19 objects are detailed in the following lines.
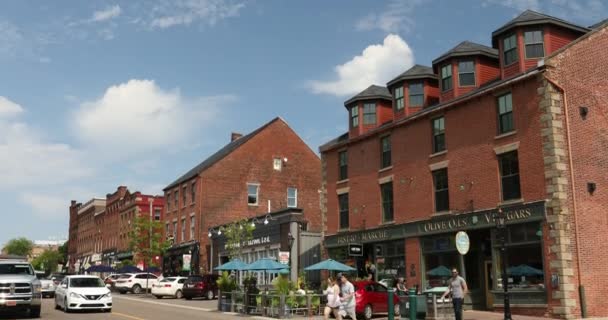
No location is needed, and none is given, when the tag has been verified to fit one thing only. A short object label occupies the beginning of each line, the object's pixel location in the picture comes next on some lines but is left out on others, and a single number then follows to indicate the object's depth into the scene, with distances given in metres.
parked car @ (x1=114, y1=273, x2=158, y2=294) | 46.84
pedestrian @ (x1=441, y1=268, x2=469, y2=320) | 18.82
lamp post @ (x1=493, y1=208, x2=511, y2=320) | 18.92
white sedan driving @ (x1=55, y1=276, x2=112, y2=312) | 23.20
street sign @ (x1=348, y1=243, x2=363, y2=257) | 30.77
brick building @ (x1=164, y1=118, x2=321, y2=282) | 51.34
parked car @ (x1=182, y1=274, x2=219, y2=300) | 37.66
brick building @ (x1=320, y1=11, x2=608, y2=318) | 22.11
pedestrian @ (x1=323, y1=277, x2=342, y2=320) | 17.52
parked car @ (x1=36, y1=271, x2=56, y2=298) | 38.09
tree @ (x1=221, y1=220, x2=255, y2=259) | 41.56
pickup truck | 19.48
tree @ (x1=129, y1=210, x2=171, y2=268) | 48.62
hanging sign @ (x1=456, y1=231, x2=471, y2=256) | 20.09
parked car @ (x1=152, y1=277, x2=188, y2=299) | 39.47
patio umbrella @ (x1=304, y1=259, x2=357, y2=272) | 27.09
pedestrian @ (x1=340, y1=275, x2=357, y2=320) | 17.41
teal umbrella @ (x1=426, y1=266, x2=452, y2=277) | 25.99
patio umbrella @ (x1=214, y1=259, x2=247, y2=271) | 30.34
